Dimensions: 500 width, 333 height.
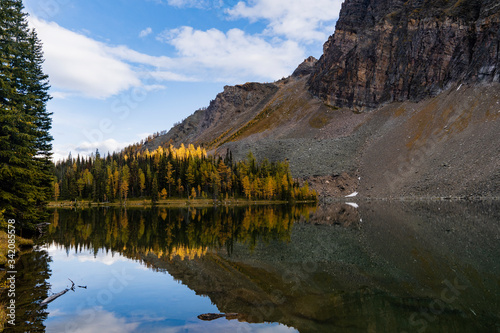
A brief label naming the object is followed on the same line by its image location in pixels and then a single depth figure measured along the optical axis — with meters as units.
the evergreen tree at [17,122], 30.12
